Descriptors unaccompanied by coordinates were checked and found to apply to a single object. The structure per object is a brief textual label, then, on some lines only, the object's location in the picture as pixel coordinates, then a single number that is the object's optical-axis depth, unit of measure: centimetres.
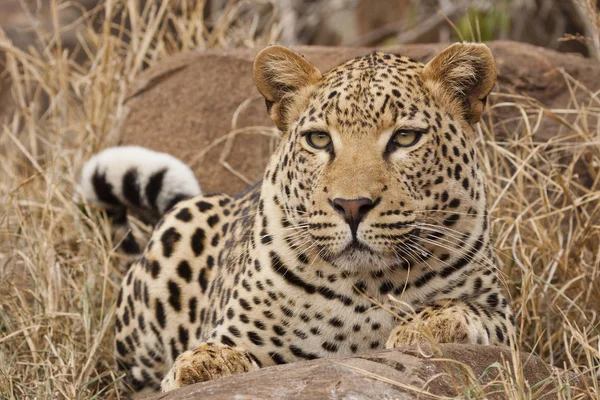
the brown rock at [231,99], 1284
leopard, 736
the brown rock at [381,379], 620
